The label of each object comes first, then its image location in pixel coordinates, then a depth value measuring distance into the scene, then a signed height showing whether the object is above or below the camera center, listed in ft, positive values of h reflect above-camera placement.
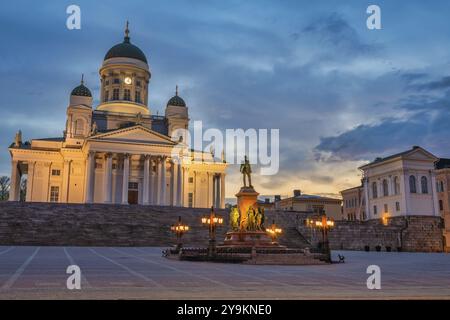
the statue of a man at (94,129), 216.23 +50.01
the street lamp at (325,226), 89.97 +3.17
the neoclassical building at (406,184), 219.82 +27.01
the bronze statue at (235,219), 95.14 +4.56
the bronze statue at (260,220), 94.12 +4.35
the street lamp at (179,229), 109.70 +3.03
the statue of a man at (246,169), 98.63 +14.76
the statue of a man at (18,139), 229.29 +47.80
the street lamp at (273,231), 104.19 +2.47
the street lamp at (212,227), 86.28 +2.84
